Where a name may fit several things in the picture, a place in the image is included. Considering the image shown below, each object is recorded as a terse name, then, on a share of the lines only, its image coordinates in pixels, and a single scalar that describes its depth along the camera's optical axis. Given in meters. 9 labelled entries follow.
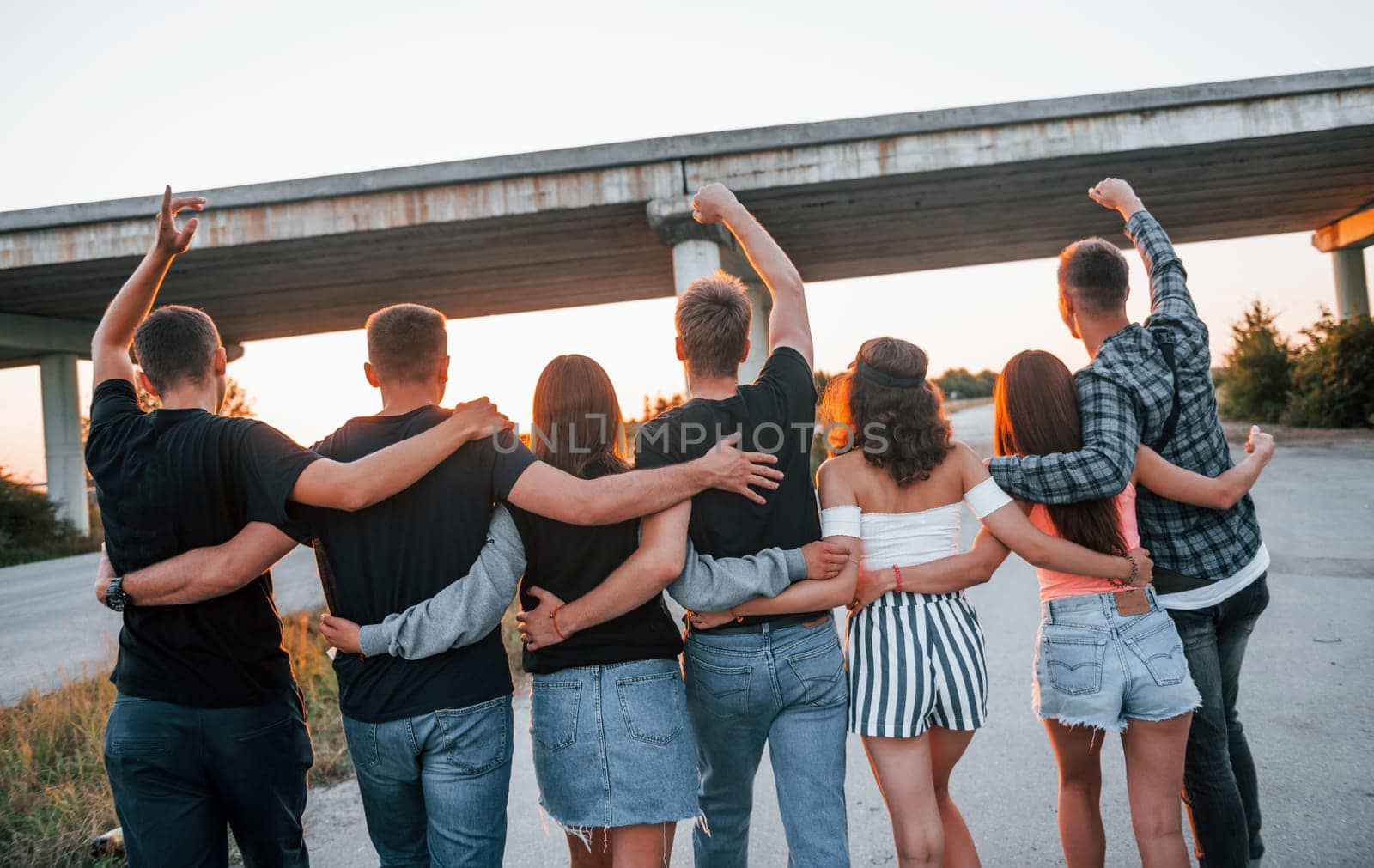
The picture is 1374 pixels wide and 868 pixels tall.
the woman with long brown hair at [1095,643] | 2.45
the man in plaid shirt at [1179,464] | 2.56
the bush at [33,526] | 17.39
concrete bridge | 10.45
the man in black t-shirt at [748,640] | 2.41
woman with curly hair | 2.44
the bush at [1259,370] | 19.56
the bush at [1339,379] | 16.45
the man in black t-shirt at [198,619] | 2.26
